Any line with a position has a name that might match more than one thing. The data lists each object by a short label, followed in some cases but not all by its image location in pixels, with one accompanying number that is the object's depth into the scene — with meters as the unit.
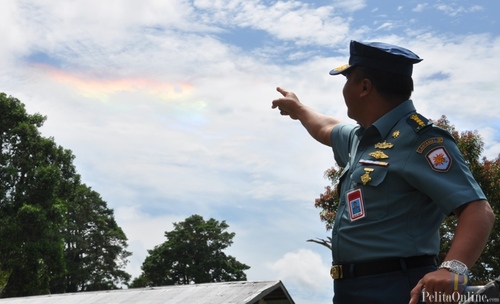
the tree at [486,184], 19.19
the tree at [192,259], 42.97
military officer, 2.39
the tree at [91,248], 40.12
